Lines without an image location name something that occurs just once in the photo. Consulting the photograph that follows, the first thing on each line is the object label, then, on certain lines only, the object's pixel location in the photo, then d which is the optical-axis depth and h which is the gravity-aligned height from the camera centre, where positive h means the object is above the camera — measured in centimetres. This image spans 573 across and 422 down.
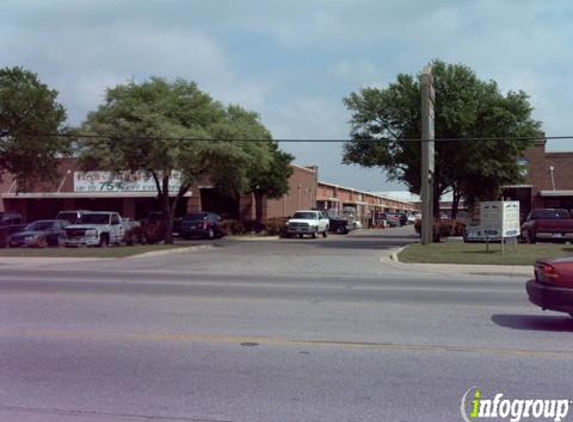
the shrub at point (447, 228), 3588 -48
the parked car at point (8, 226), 3254 -32
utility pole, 2952 +343
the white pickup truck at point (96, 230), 2966 -50
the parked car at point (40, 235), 3020 -70
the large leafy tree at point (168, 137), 2992 +381
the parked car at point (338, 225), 5166 -41
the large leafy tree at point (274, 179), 4472 +280
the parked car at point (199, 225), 4009 -33
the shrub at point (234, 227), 4409 -49
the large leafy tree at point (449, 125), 3462 +506
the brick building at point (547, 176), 4925 +326
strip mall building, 4717 +152
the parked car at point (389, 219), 7650 +9
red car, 886 -90
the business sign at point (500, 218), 2383 +6
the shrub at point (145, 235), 3272 -76
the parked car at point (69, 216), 3596 +21
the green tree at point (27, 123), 3216 +477
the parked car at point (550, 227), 3222 -35
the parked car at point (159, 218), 4184 +5
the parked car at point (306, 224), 4228 -27
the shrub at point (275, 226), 4441 -43
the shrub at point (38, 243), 2989 -105
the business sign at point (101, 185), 4618 +248
